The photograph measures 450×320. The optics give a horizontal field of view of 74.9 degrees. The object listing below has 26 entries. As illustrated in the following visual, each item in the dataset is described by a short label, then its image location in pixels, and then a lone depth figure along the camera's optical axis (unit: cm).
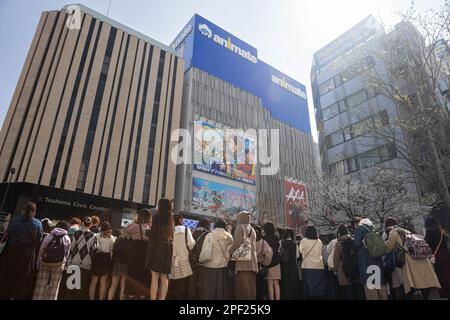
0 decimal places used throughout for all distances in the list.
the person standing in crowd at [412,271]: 507
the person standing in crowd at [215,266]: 508
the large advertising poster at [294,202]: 3953
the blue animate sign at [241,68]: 3966
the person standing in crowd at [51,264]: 498
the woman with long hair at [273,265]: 557
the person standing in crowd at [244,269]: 512
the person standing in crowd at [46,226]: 584
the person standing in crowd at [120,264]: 529
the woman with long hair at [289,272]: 577
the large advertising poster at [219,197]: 3241
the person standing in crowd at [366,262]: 524
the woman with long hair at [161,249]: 471
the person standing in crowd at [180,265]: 518
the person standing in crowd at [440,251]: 528
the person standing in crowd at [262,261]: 554
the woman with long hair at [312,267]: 562
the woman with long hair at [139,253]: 520
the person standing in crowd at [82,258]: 555
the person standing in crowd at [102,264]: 551
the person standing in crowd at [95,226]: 618
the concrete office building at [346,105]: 2681
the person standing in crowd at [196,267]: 550
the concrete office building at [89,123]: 2317
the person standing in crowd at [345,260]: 552
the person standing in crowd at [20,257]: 470
